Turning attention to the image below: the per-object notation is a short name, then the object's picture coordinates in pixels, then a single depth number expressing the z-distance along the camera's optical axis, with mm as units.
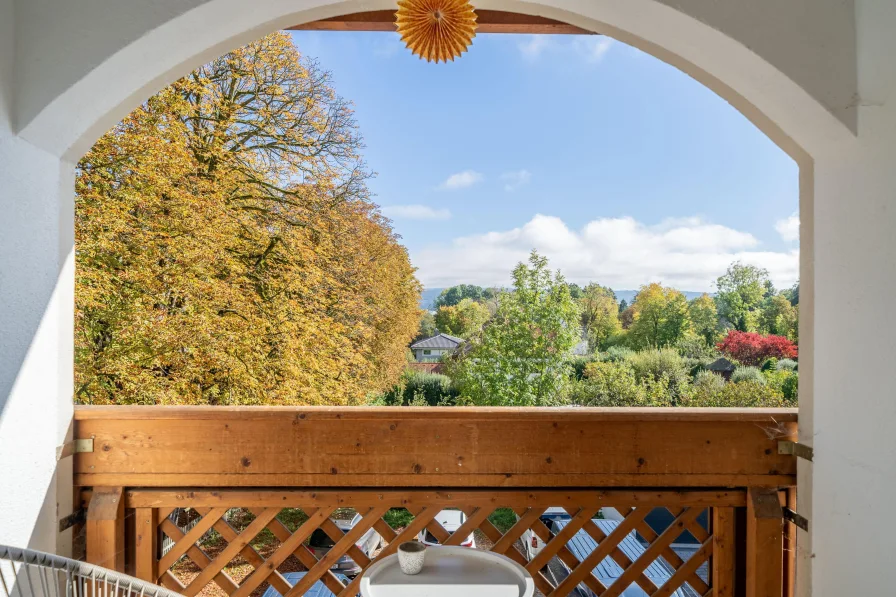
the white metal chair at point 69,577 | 728
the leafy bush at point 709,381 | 8922
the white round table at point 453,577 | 1035
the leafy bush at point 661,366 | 9398
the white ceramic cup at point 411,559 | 1100
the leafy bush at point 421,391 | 8844
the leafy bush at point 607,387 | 9172
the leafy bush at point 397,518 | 6056
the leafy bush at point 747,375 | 8563
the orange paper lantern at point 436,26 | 1139
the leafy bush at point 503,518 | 7154
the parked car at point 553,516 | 4260
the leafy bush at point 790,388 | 8177
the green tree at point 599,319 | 9875
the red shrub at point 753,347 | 8570
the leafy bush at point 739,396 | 7895
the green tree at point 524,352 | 8672
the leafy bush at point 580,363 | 9507
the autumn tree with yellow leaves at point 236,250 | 4996
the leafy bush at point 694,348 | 9547
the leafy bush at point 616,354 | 9609
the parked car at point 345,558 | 2947
